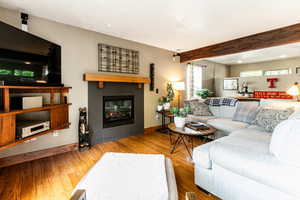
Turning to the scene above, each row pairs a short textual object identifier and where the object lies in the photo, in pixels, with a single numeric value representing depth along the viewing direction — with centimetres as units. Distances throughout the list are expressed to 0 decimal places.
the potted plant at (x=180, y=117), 233
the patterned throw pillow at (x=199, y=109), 357
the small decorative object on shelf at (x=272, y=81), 509
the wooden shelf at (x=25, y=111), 152
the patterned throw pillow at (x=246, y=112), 282
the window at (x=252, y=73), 658
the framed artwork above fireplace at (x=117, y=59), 298
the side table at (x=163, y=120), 372
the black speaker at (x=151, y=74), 379
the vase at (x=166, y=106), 384
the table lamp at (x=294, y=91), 303
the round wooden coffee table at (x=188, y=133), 203
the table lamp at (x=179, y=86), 416
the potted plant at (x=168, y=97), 387
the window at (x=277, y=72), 583
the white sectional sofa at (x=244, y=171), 105
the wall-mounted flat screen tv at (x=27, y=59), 167
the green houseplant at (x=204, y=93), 490
